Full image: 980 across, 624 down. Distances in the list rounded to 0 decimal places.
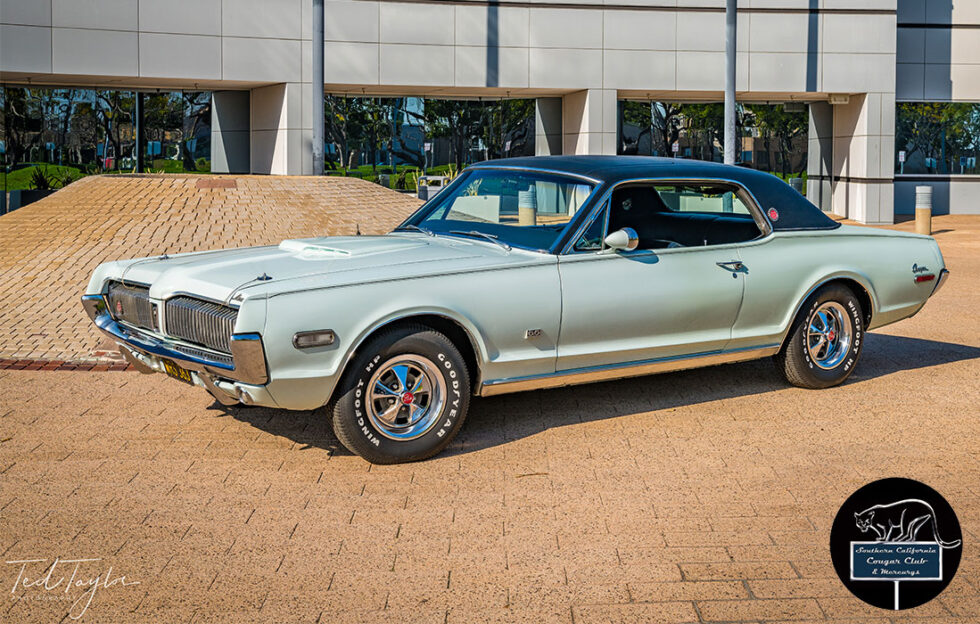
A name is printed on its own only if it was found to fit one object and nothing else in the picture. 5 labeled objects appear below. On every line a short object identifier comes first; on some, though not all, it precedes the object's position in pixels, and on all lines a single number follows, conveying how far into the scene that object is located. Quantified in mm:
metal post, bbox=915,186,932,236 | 22500
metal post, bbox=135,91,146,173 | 26750
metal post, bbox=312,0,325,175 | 21531
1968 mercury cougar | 5816
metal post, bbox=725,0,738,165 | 22984
